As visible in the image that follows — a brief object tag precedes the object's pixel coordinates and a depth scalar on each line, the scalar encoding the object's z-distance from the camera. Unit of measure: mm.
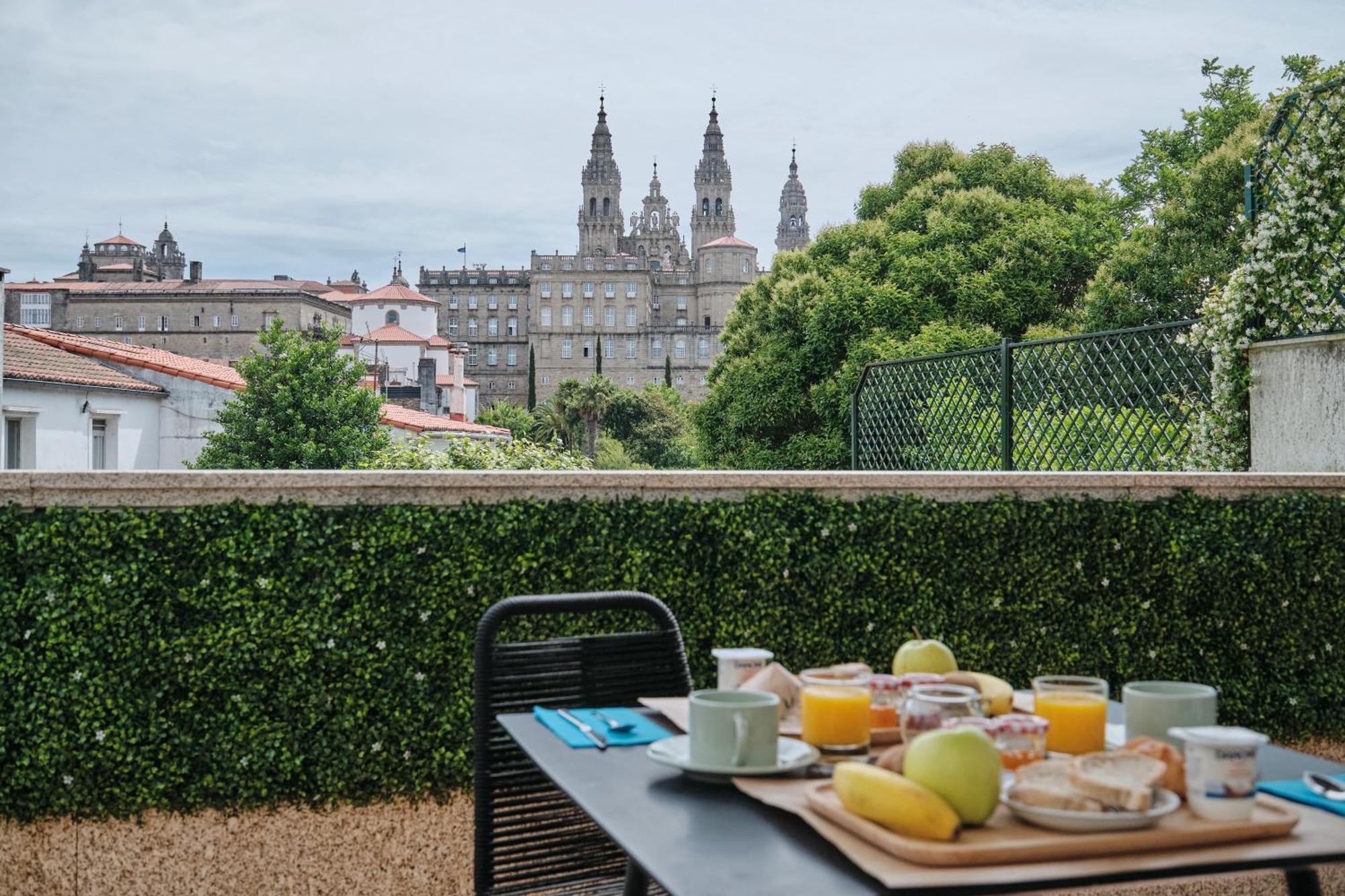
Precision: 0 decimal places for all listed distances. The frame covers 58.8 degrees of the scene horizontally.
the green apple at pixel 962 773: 1535
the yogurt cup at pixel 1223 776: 1575
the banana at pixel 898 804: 1495
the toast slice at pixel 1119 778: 1548
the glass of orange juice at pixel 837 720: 1930
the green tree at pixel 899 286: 23953
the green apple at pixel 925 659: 2215
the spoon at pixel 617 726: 2180
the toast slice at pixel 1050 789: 1550
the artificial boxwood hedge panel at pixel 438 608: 3744
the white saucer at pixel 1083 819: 1524
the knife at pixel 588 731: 2107
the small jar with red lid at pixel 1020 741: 1796
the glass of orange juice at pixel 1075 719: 1894
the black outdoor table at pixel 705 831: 1430
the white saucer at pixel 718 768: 1809
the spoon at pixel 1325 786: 1724
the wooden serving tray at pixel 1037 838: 1453
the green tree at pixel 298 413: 34750
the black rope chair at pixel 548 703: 2752
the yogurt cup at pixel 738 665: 2234
